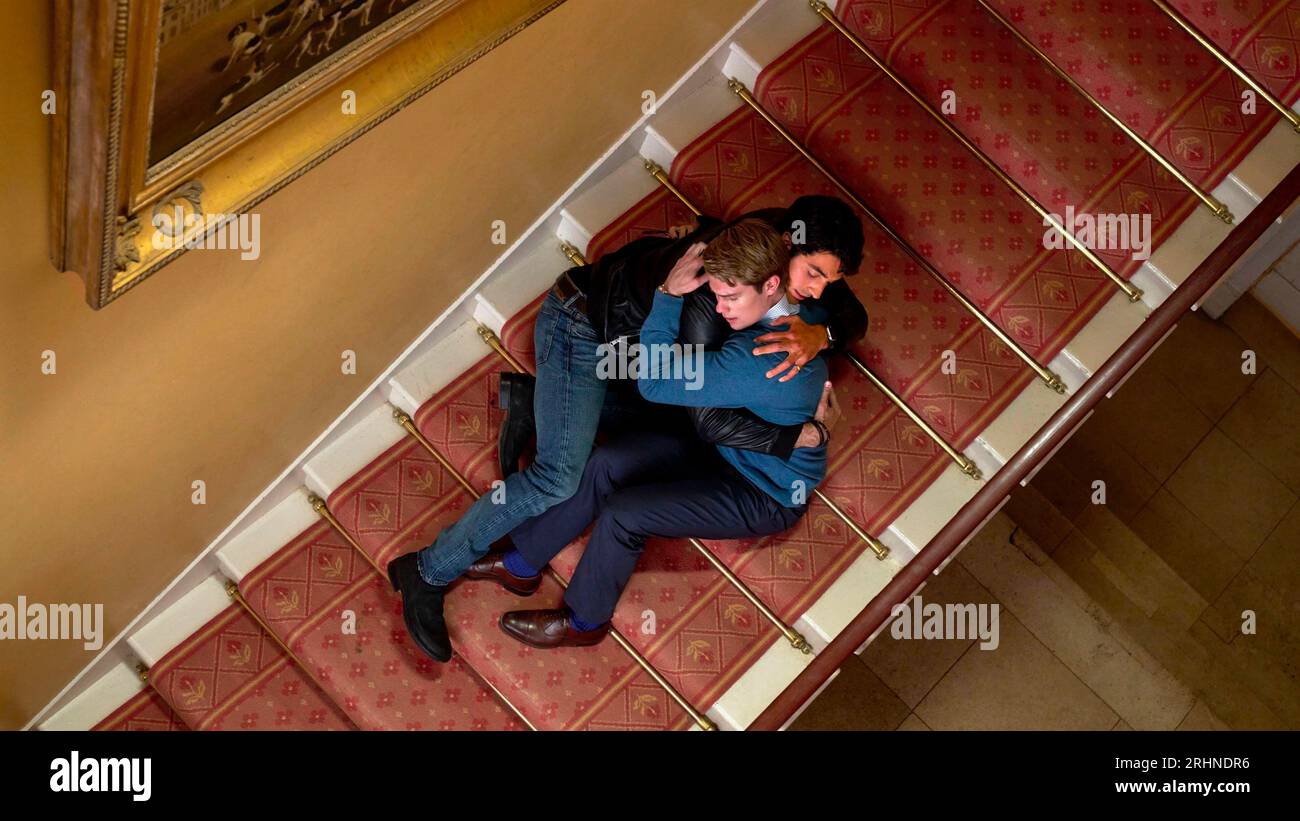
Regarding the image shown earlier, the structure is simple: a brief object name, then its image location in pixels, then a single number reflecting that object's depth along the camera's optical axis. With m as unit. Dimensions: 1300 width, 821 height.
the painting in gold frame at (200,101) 1.95
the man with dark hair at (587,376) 3.29
